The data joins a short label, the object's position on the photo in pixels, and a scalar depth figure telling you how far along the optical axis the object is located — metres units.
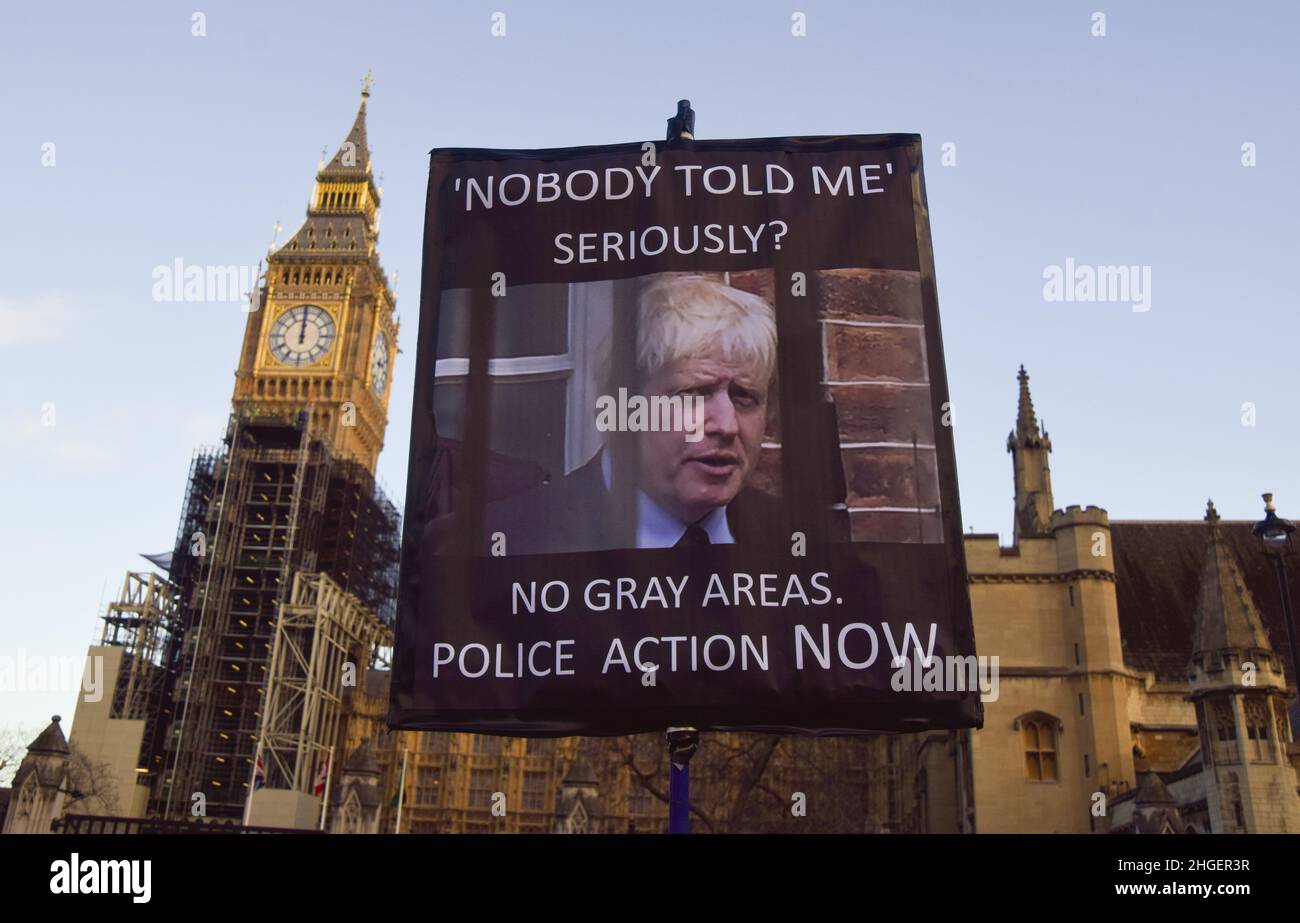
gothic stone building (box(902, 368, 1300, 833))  29.06
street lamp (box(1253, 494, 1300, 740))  15.85
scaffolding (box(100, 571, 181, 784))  62.75
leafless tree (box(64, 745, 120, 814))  53.75
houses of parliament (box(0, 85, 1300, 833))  31.19
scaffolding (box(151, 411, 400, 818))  61.88
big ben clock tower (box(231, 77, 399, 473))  79.19
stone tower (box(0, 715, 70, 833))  22.11
